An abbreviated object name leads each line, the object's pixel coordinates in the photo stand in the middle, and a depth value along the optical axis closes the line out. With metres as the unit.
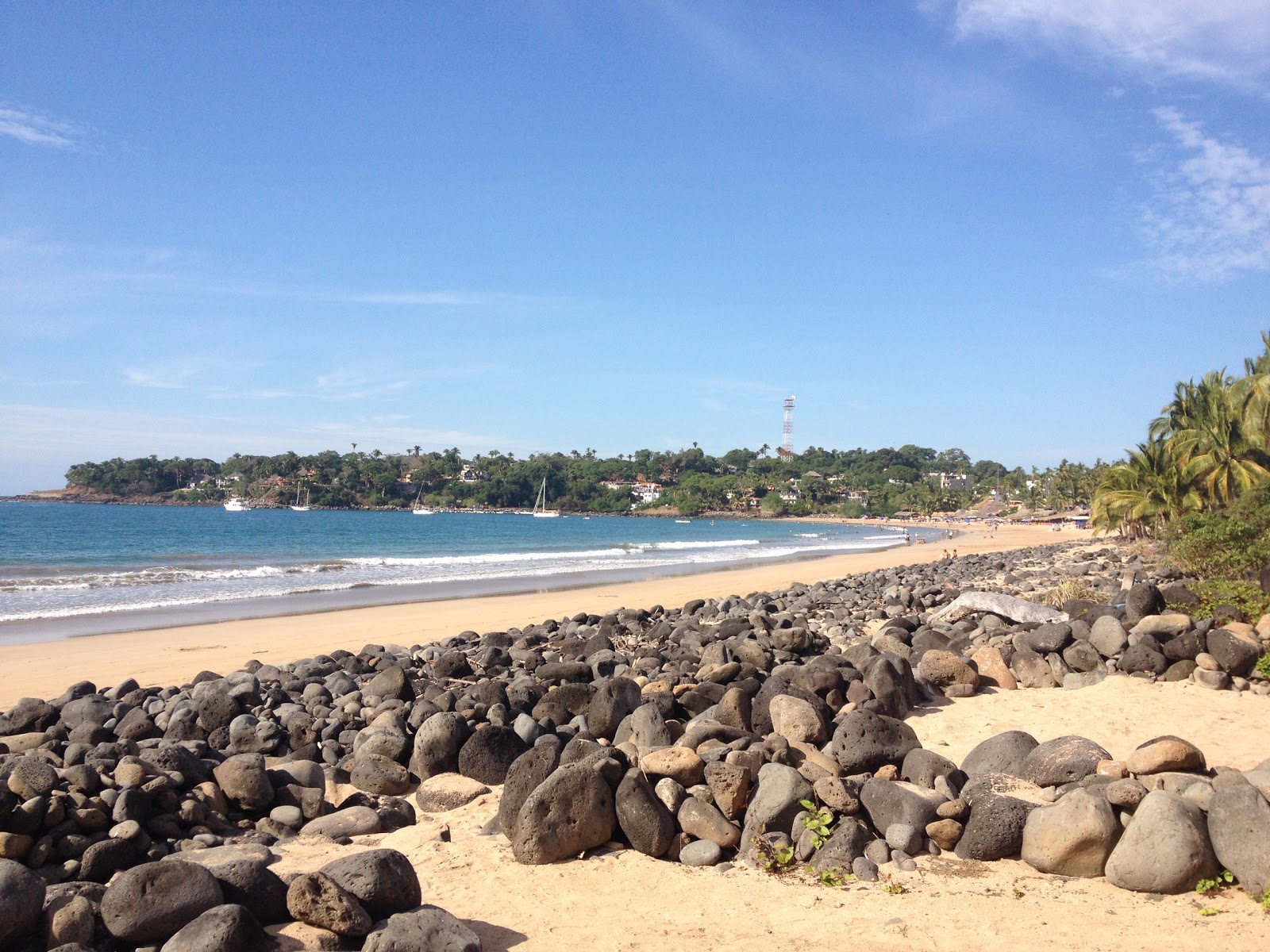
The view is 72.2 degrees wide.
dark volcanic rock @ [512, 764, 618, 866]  5.95
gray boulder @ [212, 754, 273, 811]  6.76
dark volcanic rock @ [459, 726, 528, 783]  7.77
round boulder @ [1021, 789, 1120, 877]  5.39
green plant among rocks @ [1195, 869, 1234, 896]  5.05
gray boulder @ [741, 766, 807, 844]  5.95
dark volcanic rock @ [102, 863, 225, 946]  4.32
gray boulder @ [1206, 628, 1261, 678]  9.42
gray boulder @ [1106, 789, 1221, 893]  5.11
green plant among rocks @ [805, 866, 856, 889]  5.43
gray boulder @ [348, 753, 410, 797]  7.63
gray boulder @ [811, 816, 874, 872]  5.61
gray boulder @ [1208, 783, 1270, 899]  4.97
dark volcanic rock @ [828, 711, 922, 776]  6.91
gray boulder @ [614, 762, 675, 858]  6.00
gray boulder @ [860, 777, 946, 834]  5.85
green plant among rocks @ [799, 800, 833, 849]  5.77
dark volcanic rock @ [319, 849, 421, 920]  4.75
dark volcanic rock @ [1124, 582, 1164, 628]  11.18
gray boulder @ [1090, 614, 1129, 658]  10.15
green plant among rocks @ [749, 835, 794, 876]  5.67
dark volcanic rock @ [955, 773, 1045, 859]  5.65
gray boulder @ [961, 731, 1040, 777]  6.79
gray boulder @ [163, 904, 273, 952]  4.09
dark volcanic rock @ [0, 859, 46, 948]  4.25
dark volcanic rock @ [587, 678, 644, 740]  8.50
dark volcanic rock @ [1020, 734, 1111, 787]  6.38
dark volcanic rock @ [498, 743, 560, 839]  6.37
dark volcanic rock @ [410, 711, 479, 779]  7.89
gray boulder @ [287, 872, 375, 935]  4.56
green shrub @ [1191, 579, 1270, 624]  10.77
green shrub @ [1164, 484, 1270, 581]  12.80
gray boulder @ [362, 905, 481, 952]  4.41
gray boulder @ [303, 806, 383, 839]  6.52
